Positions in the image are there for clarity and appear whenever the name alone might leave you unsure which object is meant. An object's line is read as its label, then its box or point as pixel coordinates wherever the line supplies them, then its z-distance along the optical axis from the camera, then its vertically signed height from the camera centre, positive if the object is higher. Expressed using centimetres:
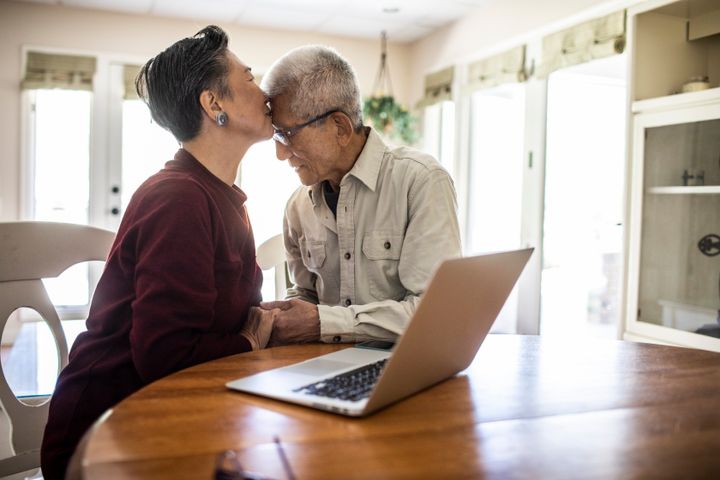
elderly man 154 +6
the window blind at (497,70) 446 +111
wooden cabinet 290 +21
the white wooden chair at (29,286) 139 -18
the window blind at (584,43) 355 +108
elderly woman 109 -10
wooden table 67 -27
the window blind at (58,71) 498 +110
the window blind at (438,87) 537 +115
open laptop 80 -20
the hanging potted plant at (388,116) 509 +81
